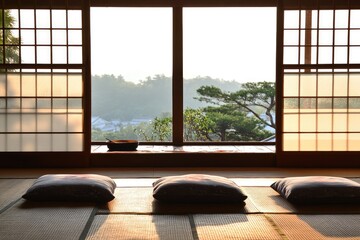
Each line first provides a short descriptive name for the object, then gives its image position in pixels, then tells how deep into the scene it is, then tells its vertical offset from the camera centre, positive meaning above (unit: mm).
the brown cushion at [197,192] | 3773 -603
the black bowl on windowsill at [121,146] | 6629 -505
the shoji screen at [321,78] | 6637 +342
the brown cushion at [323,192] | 3781 -600
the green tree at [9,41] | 6586 +761
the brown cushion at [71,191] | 3803 -608
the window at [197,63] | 9555 +762
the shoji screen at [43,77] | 6551 +327
